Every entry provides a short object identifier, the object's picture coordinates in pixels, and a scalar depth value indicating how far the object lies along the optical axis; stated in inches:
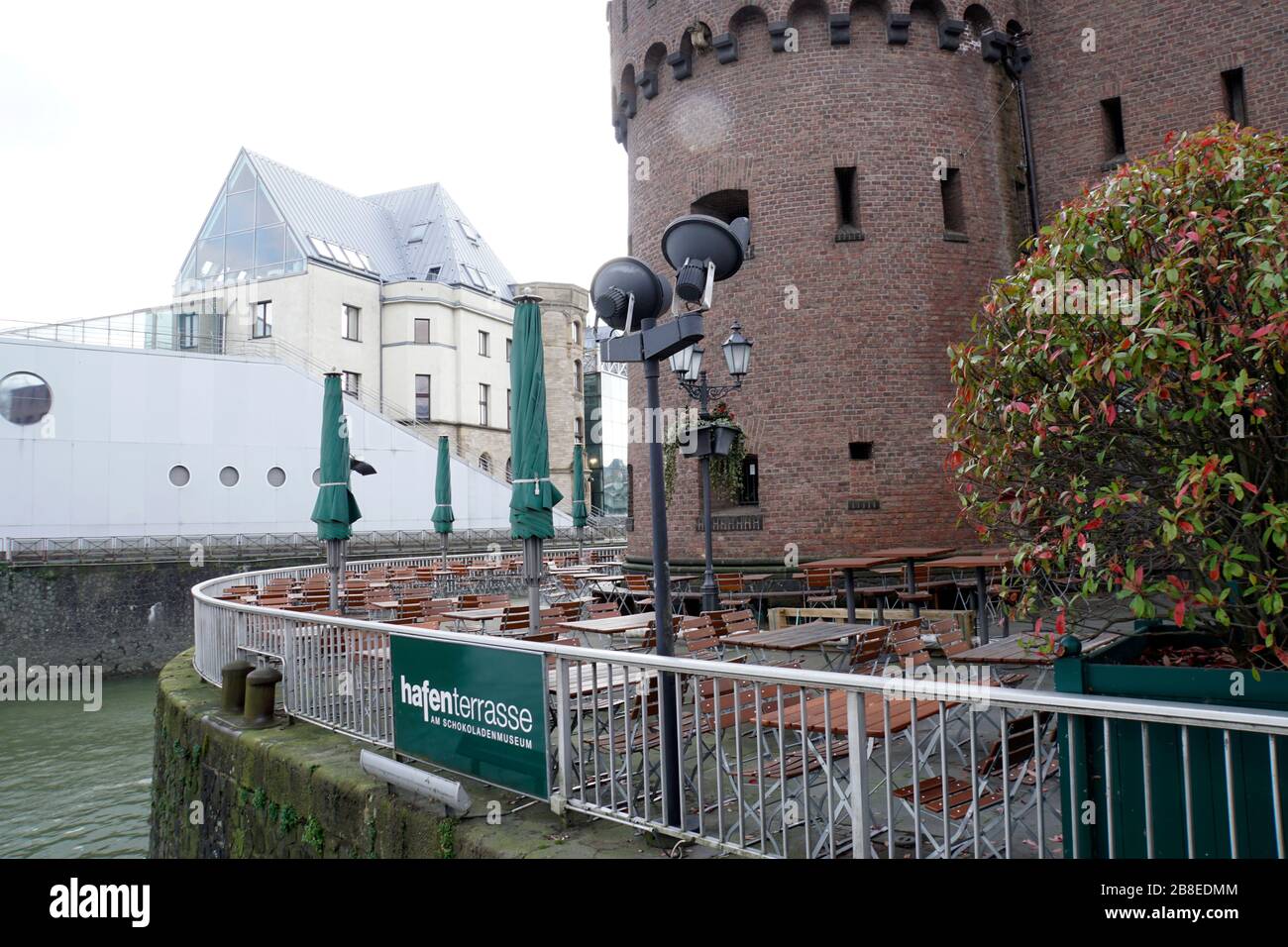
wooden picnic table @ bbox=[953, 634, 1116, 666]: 216.2
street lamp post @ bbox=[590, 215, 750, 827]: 204.7
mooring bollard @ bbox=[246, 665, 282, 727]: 301.1
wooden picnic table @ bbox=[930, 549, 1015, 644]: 405.4
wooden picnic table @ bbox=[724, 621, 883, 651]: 287.4
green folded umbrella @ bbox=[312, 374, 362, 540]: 519.8
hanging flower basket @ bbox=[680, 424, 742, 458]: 468.1
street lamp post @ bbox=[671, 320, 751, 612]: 456.4
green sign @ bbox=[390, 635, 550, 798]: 197.5
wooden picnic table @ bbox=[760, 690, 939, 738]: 175.0
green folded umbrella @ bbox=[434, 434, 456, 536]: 855.1
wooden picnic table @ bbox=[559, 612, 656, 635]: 339.6
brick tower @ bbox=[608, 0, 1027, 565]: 590.2
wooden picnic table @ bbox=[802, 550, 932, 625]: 430.0
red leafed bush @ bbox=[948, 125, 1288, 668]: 144.0
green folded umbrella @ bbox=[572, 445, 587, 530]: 957.8
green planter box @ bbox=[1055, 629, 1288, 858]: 125.0
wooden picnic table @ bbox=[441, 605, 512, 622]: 433.6
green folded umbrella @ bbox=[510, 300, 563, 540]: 404.8
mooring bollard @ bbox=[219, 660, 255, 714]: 324.2
